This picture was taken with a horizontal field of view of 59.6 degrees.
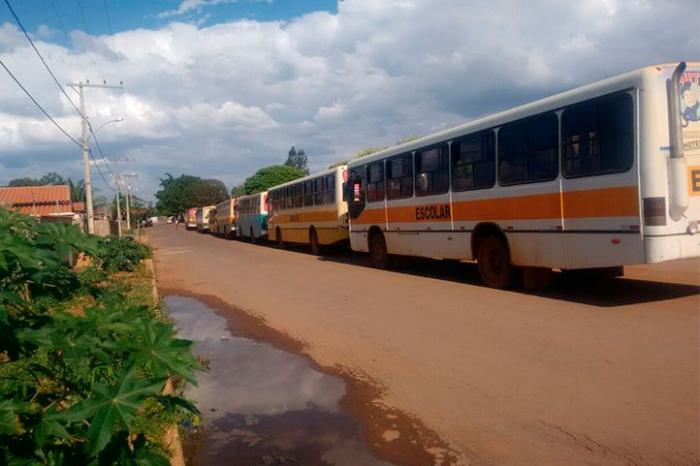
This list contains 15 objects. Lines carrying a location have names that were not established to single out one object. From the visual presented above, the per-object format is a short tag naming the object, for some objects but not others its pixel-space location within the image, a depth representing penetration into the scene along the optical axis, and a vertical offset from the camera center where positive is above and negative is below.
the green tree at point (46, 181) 91.12 +7.10
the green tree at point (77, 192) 69.69 +3.97
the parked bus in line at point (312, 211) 19.45 +0.11
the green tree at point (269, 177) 80.00 +5.12
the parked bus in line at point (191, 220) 76.19 -0.04
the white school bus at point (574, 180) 7.77 +0.32
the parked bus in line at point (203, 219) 60.86 +0.01
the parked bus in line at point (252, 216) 31.40 +0.02
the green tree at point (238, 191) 89.24 +4.16
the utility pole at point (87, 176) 28.67 +2.34
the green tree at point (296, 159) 97.88 +8.88
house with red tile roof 47.53 +2.49
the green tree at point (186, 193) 112.75 +5.09
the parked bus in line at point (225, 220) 40.84 -0.13
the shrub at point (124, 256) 15.84 -0.92
